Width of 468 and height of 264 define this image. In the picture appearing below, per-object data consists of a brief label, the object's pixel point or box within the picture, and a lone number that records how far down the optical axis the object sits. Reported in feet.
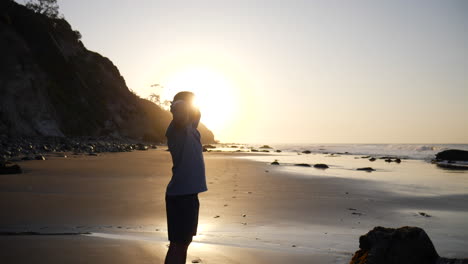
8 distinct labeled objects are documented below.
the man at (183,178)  11.09
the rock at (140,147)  126.56
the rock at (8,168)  36.19
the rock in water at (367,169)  64.57
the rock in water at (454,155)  93.15
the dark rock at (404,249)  11.60
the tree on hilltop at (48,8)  199.83
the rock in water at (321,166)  69.04
